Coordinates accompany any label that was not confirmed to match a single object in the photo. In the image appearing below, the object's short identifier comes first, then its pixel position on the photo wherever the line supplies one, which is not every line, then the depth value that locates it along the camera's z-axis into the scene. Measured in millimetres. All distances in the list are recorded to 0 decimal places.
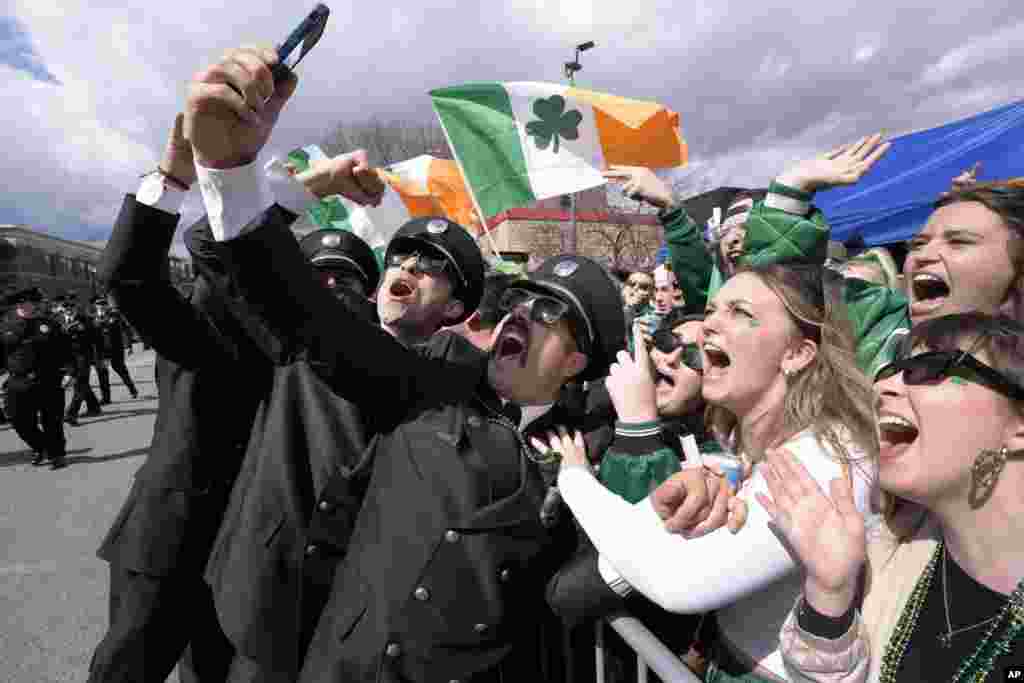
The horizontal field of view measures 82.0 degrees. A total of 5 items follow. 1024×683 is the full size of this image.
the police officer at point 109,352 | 12312
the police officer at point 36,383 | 7332
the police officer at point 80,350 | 9994
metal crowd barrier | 1314
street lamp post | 11016
